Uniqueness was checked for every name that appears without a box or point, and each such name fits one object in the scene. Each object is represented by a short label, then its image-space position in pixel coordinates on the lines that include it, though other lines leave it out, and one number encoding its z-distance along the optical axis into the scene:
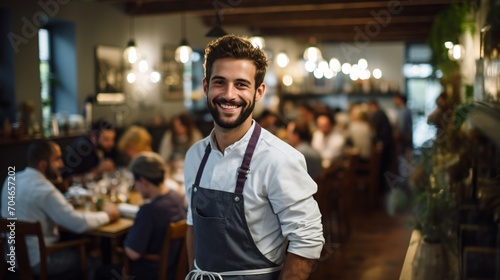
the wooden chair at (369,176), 8.17
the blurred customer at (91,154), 5.78
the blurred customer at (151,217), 3.47
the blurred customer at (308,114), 9.09
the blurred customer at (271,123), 7.27
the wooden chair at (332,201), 5.24
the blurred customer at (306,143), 5.86
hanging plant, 4.11
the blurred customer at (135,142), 5.48
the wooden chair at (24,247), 3.27
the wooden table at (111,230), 3.86
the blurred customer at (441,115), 4.49
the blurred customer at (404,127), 12.07
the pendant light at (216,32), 4.60
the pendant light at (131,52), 6.14
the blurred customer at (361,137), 8.75
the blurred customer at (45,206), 3.73
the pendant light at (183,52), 6.19
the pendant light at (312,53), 7.48
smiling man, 1.94
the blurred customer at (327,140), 7.86
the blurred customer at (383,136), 9.62
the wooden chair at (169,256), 3.27
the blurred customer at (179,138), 6.96
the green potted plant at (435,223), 2.87
